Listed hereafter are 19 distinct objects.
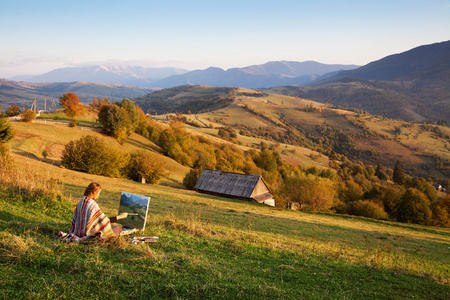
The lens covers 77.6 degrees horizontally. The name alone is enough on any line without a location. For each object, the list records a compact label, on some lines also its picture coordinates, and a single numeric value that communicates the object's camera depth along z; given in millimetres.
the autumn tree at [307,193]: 41688
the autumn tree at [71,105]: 60500
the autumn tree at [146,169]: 39938
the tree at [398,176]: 100500
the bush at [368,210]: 45375
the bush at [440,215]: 47188
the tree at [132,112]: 69594
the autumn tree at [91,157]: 33500
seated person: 7082
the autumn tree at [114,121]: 60750
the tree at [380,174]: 109744
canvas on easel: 8203
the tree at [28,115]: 54050
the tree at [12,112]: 72162
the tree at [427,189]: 78375
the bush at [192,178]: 47219
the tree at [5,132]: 32281
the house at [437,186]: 102475
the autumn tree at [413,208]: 45438
